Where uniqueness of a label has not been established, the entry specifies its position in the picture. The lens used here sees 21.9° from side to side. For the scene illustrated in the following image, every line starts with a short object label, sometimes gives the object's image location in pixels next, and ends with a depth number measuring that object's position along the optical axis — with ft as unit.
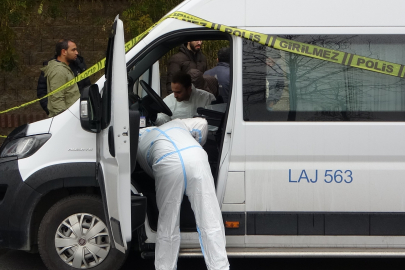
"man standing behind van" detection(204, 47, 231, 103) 37.80
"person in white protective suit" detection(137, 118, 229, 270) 24.23
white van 25.20
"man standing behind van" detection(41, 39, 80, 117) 38.99
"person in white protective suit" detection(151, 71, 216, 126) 31.74
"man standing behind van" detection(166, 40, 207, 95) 40.53
